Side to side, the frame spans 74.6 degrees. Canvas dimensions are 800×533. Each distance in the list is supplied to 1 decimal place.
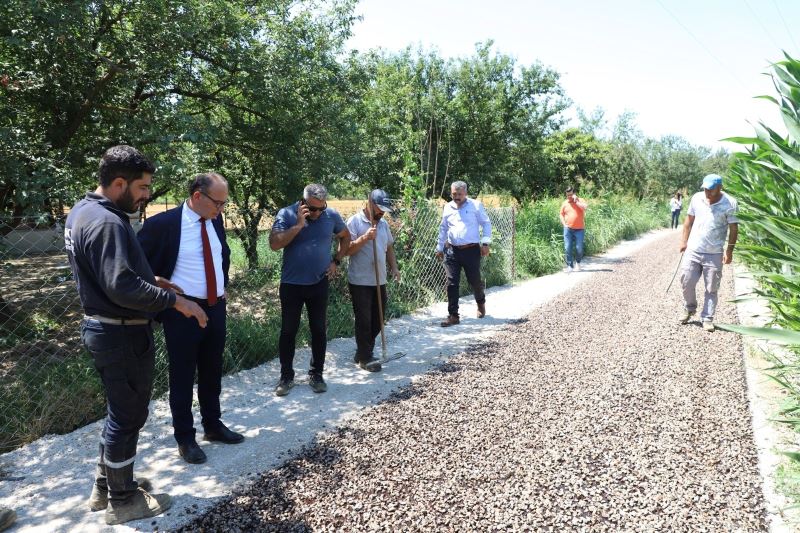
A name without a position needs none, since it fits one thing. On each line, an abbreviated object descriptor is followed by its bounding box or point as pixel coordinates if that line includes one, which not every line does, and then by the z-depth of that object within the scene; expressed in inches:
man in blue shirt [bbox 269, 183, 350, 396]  172.9
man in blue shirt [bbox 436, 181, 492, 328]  276.5
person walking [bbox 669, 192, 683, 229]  989.2
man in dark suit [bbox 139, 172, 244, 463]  131.3
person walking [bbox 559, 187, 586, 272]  451.8
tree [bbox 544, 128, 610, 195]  873.5
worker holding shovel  205.5
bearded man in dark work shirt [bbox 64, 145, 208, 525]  100.8
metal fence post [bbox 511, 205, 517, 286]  440.7
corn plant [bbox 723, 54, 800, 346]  82.3
